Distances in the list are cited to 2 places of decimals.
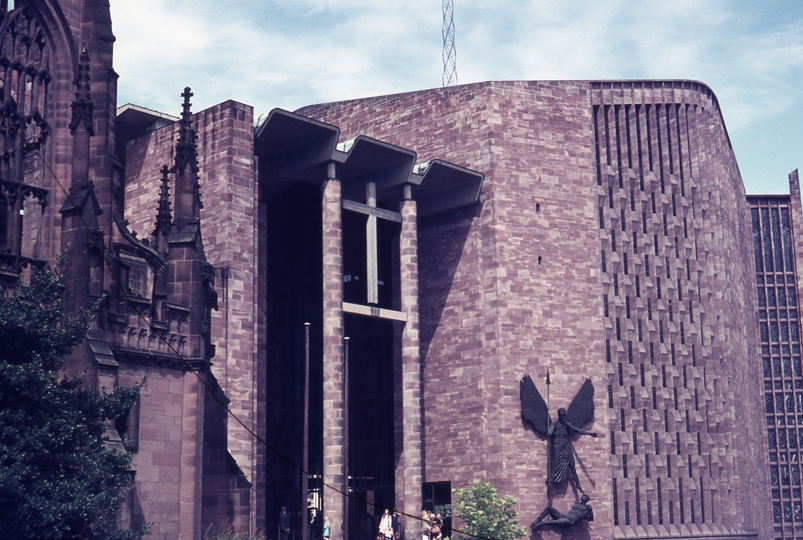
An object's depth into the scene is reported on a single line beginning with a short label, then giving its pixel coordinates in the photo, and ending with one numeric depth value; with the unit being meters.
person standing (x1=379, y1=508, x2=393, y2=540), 36.81
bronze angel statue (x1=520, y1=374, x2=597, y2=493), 40.53
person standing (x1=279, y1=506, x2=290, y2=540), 39.12
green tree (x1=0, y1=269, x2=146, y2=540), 21.59
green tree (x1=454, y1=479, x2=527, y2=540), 37.72
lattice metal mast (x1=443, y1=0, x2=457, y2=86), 54.65
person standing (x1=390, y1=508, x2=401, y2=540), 40.12
